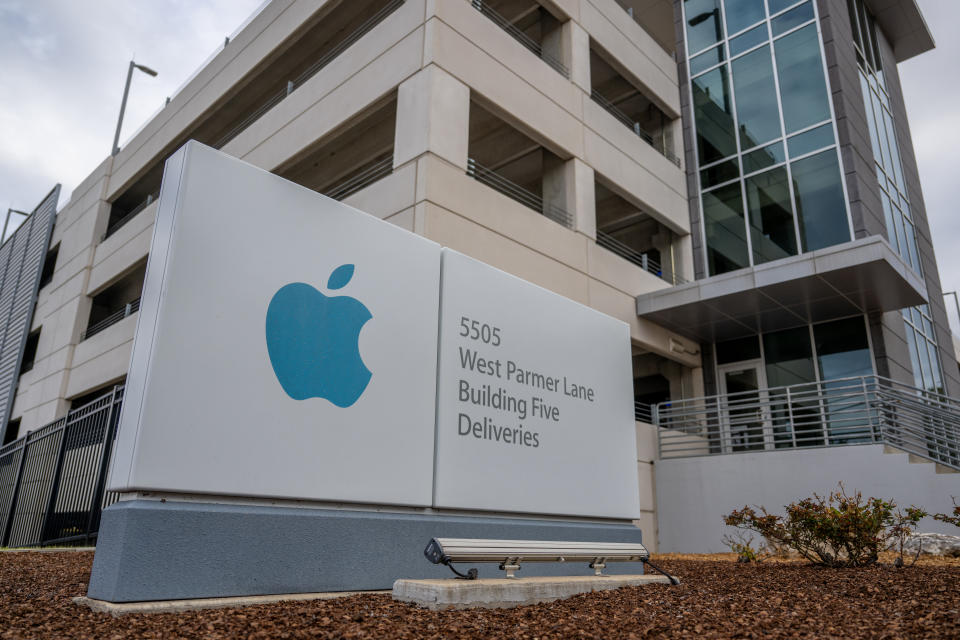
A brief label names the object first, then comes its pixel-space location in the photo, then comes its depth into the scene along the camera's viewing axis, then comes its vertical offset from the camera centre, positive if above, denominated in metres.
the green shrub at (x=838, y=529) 8.26 -0.02
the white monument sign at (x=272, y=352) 4.95 +1.33
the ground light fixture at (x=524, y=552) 5.27 -0.27
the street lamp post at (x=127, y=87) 24.16 +14.93
